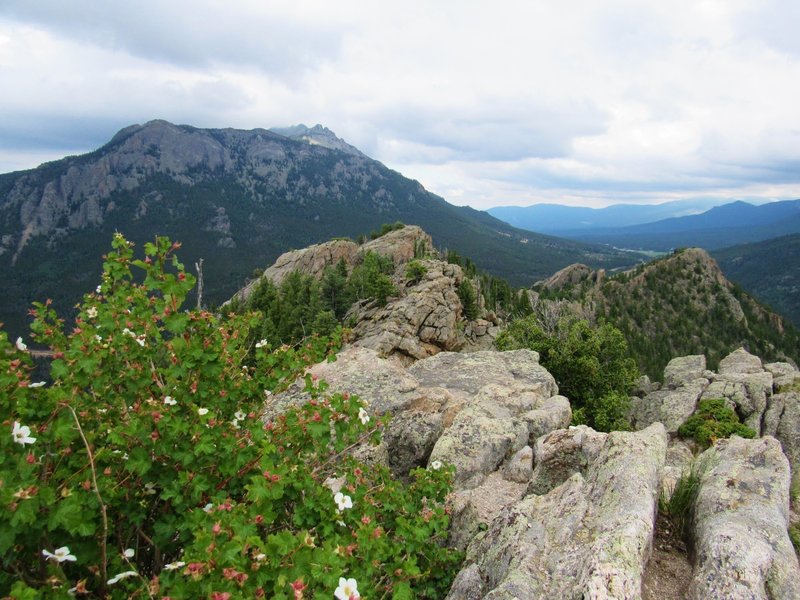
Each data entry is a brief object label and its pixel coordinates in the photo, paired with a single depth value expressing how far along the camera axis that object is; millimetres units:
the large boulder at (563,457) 9609
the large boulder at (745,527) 4703
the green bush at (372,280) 53562
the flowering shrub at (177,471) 3312
